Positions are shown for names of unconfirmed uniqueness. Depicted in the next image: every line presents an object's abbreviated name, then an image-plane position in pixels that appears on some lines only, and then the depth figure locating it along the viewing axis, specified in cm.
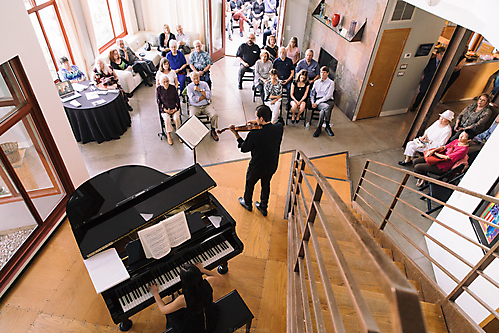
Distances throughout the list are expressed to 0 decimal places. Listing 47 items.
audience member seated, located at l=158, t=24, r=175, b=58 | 787
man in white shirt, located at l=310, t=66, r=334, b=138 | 637
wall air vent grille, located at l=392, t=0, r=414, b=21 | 558
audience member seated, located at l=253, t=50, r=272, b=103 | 696
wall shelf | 625
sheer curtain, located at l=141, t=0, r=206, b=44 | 850
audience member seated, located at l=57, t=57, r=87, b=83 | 598
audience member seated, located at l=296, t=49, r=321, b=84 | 690
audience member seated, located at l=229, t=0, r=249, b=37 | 1144
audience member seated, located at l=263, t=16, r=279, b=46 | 840
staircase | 78
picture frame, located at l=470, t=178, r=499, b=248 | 310
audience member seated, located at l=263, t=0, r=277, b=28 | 1216
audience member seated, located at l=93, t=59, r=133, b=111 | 607
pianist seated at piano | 218
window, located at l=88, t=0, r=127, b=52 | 769
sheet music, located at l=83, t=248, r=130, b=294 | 243
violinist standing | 345
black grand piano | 259
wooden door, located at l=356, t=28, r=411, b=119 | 599
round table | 547
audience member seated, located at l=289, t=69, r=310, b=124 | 647
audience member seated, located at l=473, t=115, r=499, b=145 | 563
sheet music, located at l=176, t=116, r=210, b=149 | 375
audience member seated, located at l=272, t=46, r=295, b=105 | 702
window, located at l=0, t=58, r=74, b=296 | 325
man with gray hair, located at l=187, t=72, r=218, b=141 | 599
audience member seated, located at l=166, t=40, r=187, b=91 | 695
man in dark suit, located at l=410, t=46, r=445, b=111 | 657
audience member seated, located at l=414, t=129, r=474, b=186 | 482
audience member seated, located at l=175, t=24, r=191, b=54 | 794
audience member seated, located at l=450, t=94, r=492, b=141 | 532
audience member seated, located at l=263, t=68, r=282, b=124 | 629
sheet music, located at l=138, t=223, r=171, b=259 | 247
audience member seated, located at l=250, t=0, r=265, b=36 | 1131
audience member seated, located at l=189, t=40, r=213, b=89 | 703
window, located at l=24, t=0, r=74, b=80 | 583
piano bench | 254
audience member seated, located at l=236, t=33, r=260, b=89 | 751
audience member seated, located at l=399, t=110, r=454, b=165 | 522
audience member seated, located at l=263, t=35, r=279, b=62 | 764
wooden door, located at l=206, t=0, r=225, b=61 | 837
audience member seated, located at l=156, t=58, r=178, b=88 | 607
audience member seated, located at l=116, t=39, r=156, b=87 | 732
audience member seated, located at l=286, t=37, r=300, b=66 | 742
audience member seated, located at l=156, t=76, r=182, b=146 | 579
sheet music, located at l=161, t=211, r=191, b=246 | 258
